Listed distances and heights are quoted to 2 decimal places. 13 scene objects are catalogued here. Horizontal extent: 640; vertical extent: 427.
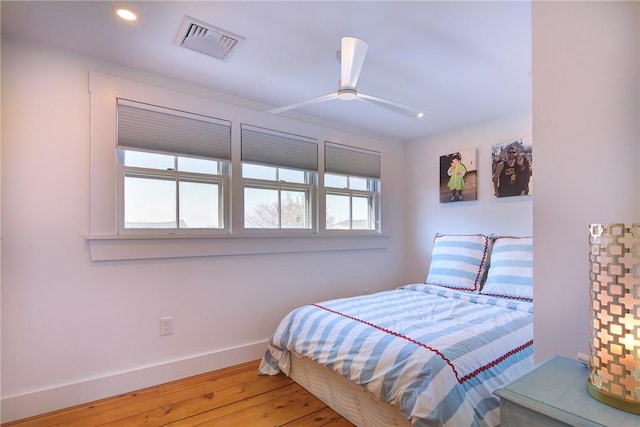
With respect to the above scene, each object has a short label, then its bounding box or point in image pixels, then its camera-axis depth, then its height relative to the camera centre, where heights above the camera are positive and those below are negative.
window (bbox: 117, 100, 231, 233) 2.25 +0.36
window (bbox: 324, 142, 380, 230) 3.33 +0.29
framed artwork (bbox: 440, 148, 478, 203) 3.29 +0.39
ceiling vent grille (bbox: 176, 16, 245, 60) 1.73 +1.02
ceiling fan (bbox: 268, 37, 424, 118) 1.57 +0.76
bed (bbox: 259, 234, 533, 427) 1.39 -0.69
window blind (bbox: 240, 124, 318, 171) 2.76 +0.61
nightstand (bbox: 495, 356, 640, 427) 0.69 -0.44
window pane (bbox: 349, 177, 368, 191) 3.55 +0.34
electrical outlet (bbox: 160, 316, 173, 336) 2.32 -0.80
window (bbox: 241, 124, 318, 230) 2.79 +0.34
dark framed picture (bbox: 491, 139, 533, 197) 2.87 +0.41
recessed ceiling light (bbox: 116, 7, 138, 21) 1.62 +1.04
